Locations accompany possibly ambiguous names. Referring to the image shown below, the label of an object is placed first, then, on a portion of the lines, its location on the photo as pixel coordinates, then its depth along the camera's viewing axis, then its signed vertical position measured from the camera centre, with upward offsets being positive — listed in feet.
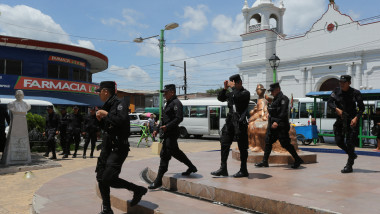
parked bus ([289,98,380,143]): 50.58 +0.51
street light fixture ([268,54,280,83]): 55.93 +9.56
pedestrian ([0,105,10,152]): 29.04 -0.64
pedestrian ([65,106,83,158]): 35.86 -1.29
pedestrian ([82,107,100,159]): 34.60 -1.46
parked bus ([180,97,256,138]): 69.87 -0.01
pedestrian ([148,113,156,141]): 74.49 -1.91
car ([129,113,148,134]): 81.30 -1.11
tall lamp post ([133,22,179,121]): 45.75 +10.09
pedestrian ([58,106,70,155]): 35.14 -1.25
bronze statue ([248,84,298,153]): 24.59 -0.84
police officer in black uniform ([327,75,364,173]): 17.79 +0.18
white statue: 28.04 -1.88
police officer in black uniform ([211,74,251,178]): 16.47 -0.36
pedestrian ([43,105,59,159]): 33.19 -1.18
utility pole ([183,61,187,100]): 145.38 +16.77
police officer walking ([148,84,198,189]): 16.16 -0.66
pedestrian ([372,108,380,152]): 41.37 -1.14
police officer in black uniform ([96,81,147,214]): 12.34 -1.10
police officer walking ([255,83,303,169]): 19.70 -0.48
